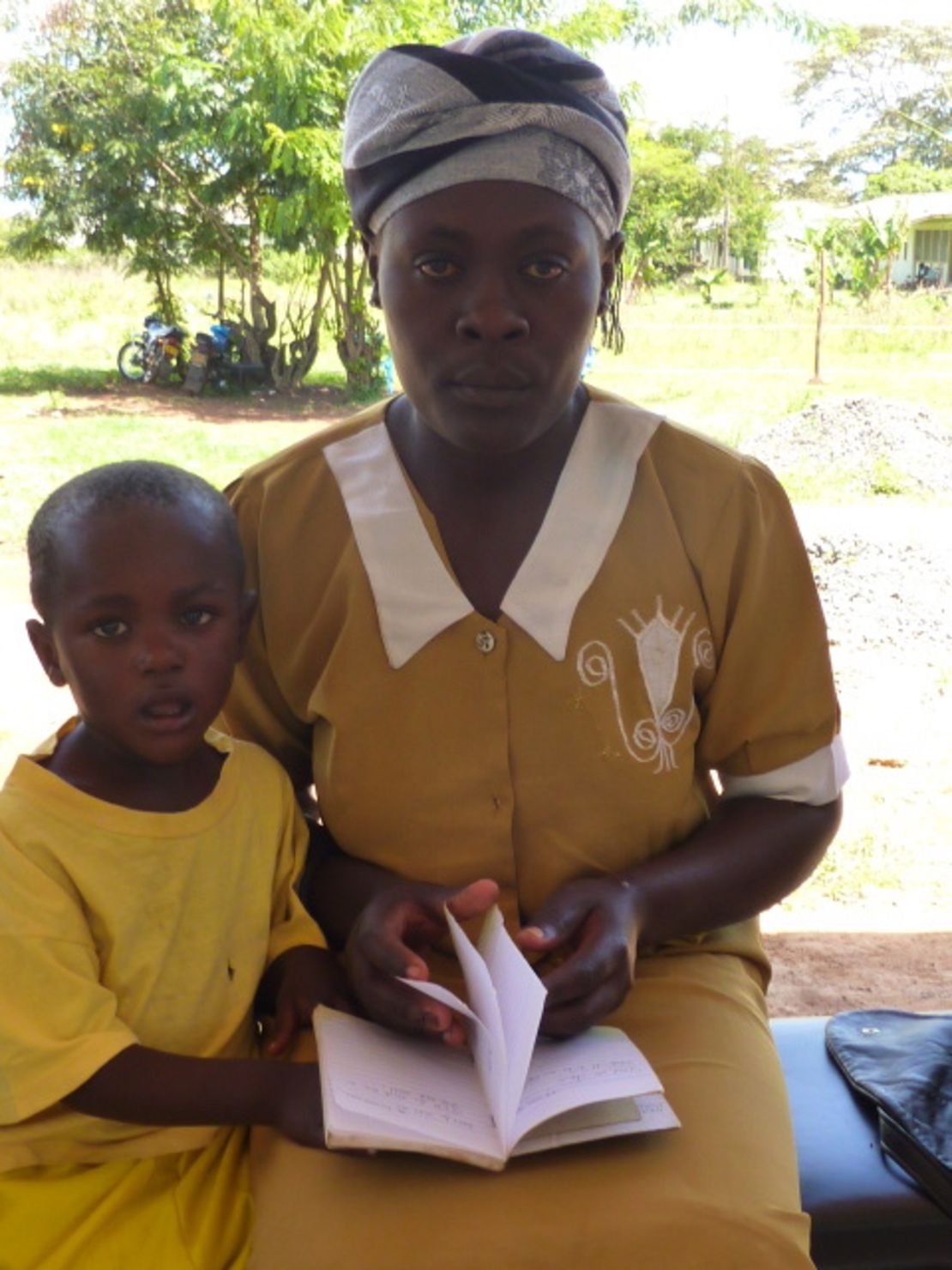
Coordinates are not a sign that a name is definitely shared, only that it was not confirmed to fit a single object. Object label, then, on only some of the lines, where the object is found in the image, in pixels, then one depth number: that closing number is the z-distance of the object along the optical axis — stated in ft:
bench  5.82
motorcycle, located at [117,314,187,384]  50.34
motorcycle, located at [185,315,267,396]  49.19
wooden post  52.83
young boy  4.89
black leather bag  5.82
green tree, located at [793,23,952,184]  134.92
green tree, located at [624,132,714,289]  69.41
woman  5.51
